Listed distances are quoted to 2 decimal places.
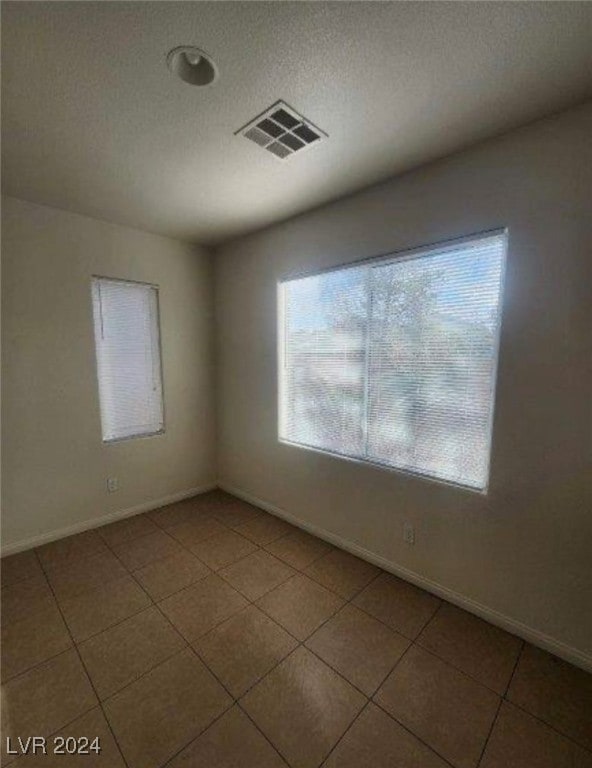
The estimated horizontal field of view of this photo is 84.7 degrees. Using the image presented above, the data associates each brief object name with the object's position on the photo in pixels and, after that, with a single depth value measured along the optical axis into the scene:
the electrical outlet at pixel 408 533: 2.15
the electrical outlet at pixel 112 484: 2.95
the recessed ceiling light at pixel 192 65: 1.22
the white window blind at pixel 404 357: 1.84
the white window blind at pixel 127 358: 2.87
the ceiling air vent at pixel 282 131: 1.55
